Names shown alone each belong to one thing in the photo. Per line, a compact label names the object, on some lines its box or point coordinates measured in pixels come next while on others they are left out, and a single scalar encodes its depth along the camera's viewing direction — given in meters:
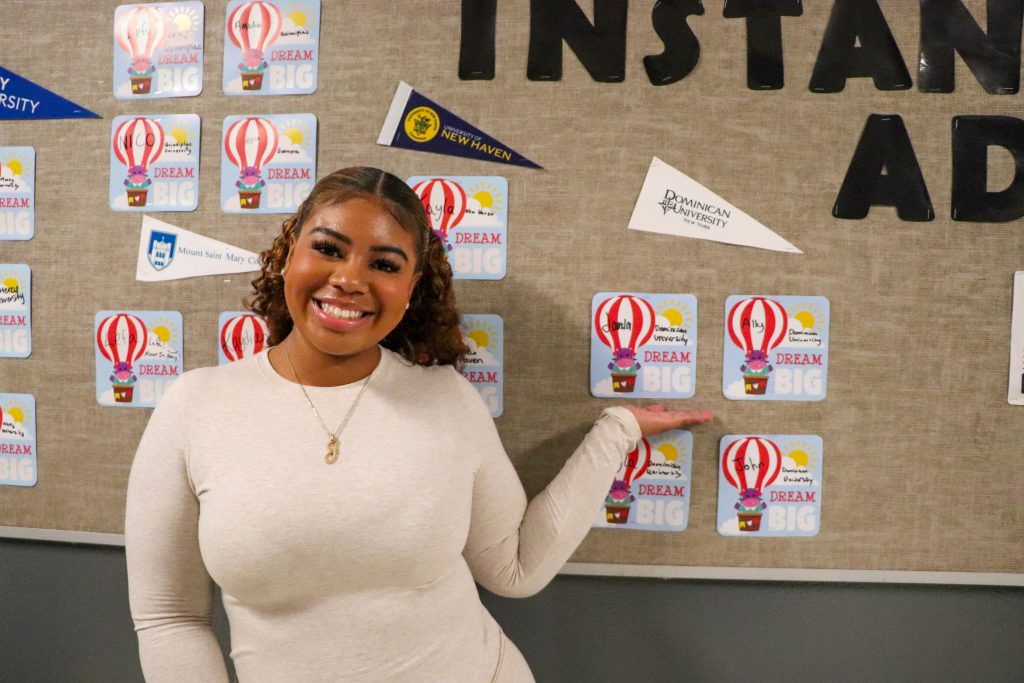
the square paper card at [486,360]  1.00
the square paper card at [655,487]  1.00
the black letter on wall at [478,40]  0.98
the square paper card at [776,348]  0.97
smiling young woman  0.69
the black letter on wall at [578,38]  0.98
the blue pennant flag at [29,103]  1.04
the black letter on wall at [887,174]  0.96
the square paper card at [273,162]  1.00
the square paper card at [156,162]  1.02
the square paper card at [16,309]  1.06
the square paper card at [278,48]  1.00
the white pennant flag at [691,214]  0.97
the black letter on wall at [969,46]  0.96
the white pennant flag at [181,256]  1.02
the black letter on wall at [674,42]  0.97
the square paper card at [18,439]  1.06
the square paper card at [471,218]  0.99
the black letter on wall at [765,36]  0.96
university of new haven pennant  0.99
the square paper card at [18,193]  1.05
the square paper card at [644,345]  0.98
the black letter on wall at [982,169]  0.96
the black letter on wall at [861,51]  0.96
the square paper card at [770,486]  0.98
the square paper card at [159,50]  1.02
